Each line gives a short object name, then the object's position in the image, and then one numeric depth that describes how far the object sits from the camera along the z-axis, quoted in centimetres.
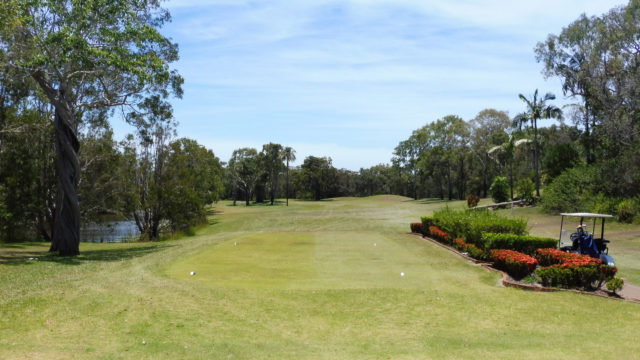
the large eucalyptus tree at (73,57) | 1722
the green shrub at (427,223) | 2862
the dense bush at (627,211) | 3139
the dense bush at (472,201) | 4637
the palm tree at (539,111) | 5088
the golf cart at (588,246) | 1498
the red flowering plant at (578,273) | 1260
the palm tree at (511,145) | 5231
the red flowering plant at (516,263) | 1402
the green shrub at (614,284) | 1214
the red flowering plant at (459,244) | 2082
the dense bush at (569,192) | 3834
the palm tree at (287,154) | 8972
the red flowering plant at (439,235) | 2405
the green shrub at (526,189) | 4753
